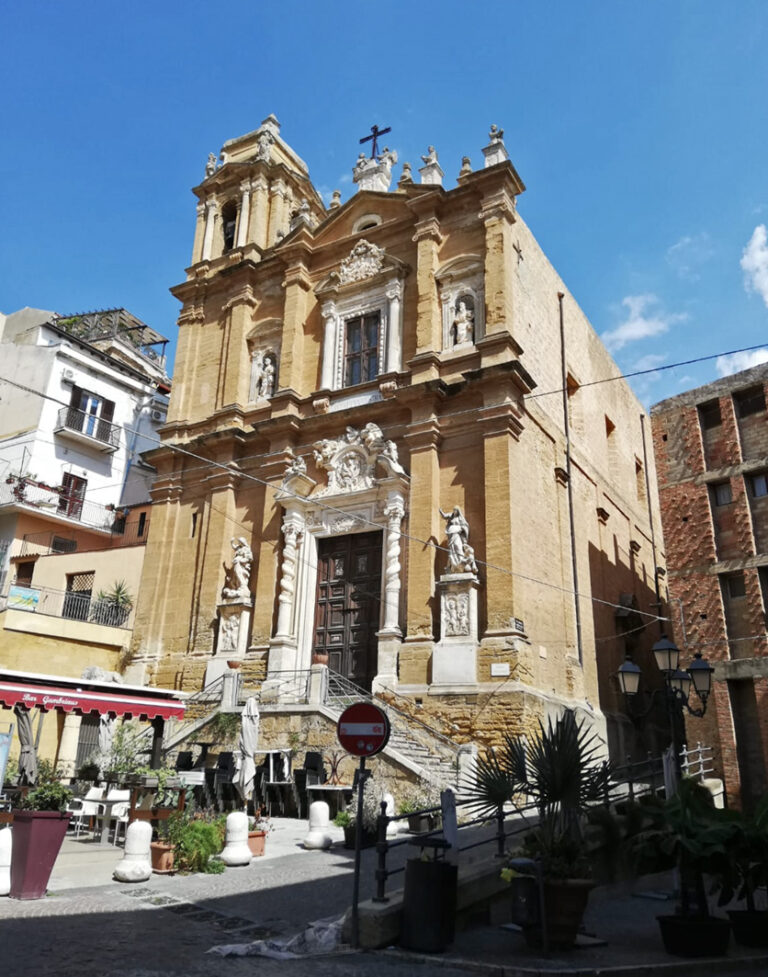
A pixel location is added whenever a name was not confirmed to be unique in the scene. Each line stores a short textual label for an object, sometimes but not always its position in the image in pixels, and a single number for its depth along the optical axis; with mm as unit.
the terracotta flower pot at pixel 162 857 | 10086
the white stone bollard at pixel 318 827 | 11922
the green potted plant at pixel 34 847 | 8469
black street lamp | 11477
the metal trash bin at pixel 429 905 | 6918
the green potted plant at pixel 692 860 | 7000
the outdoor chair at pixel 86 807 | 13367
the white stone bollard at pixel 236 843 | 10562
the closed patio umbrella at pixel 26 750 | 13141
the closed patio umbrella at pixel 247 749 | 13977
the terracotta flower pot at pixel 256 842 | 11250
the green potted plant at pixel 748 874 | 7301
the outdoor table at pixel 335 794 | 14422
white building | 29344
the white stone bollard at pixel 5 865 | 8539
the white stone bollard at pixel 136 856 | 9609
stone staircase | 14445
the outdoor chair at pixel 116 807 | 12961
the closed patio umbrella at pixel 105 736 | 15812
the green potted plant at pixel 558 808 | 7039
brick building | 18625
